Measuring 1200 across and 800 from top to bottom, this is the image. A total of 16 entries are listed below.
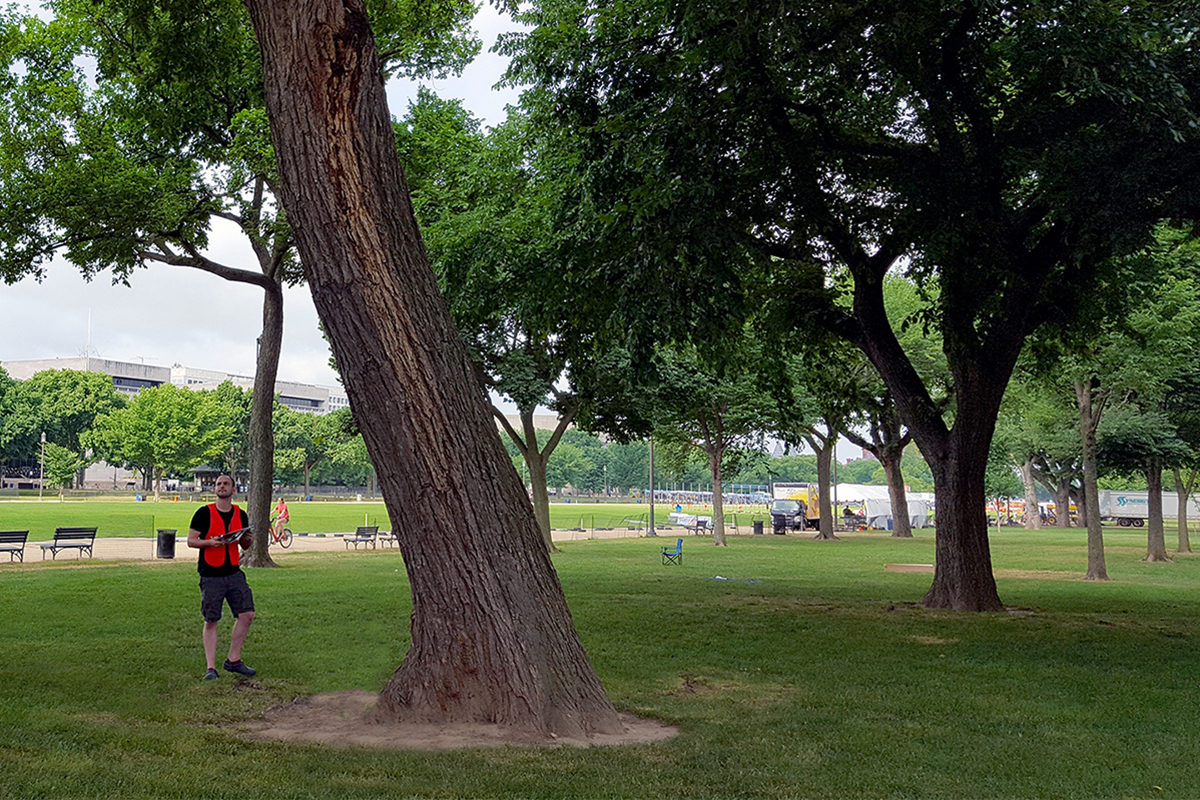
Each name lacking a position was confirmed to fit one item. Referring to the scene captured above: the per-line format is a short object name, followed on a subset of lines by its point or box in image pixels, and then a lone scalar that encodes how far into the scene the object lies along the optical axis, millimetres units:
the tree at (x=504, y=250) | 15781
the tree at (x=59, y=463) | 88938
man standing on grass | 8508
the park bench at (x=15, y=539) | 21984
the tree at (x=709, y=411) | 32969
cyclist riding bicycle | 31734
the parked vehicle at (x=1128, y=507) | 77125
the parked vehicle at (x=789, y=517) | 53219
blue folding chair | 26827
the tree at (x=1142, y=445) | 27969
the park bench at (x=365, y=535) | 32844
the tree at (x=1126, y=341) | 16125
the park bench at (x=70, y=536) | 23427
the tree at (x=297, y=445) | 101562
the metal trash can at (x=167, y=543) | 24688
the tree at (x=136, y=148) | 19484
